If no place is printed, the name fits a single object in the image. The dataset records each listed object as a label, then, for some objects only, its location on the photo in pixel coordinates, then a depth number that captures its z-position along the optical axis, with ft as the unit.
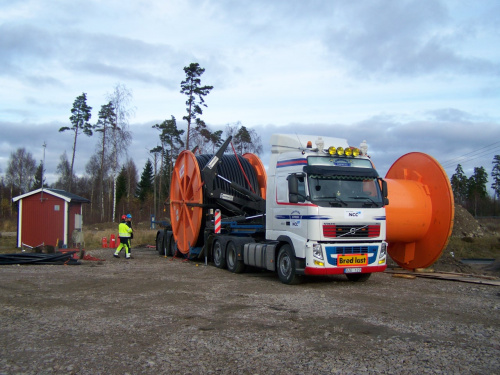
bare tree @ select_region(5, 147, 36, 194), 252.42
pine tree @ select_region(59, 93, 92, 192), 161.68
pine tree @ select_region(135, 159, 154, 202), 232.73
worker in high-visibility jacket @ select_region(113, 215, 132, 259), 58.54
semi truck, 35.01
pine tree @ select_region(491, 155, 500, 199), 311.06
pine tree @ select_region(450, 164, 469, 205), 310.24
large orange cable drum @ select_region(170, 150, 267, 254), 51.47
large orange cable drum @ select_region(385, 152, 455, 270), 43.01
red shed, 75.05
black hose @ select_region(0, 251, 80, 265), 49.19
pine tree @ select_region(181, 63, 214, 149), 132.67
